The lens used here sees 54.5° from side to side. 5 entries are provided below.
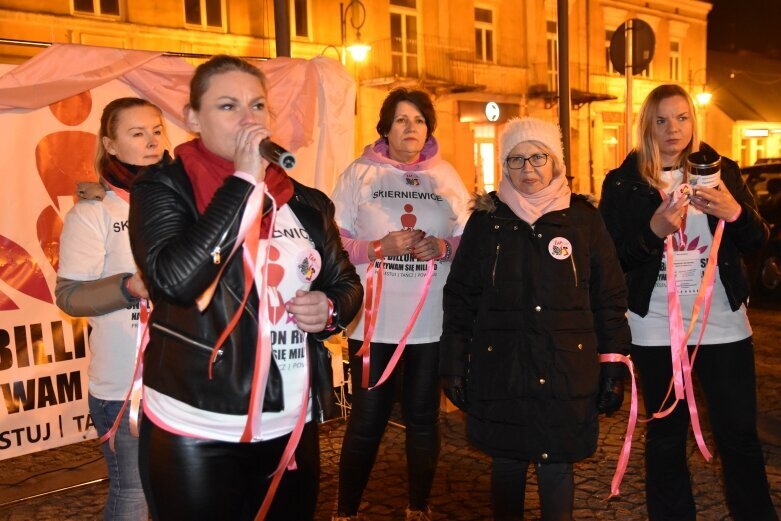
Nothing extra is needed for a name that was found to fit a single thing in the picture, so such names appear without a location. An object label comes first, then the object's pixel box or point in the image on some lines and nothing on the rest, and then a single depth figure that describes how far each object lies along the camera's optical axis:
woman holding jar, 3.29
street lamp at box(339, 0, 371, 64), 18.78
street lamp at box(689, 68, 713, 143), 29.12
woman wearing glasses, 3.07
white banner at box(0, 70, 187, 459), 4.14
